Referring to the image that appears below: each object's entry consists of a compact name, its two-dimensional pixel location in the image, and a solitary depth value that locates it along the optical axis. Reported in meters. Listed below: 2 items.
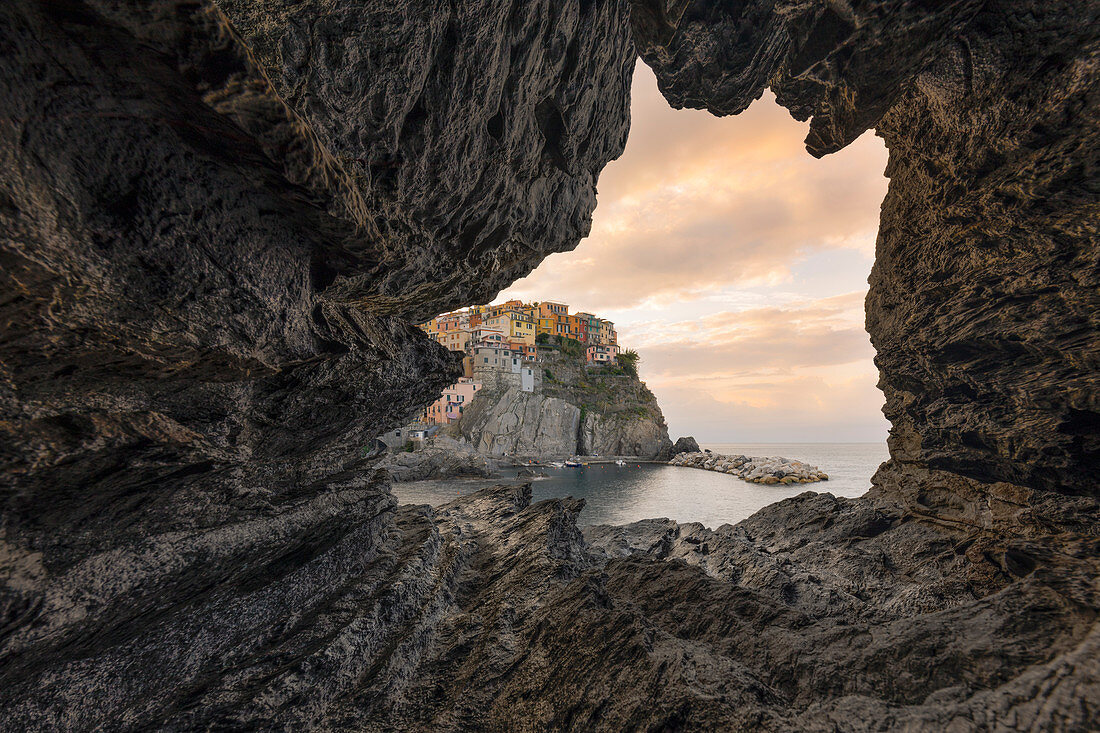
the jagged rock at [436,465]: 54.62
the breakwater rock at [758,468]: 59.03
